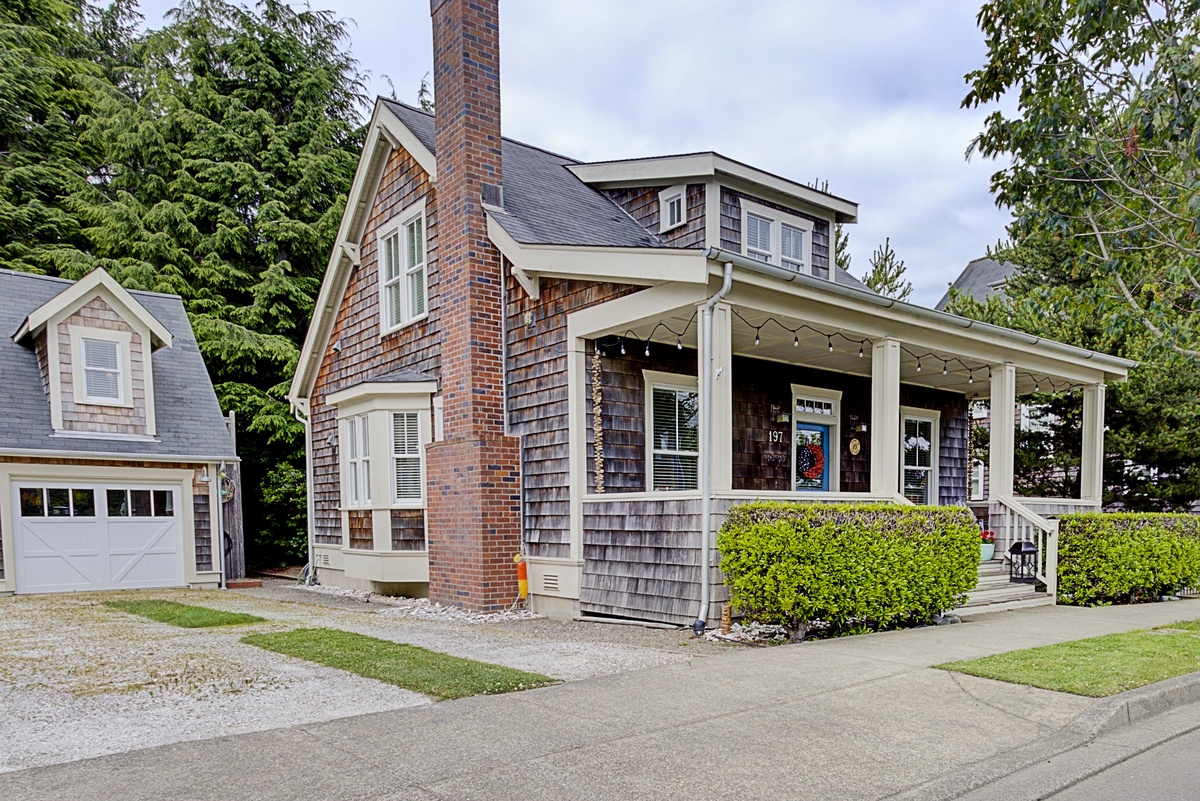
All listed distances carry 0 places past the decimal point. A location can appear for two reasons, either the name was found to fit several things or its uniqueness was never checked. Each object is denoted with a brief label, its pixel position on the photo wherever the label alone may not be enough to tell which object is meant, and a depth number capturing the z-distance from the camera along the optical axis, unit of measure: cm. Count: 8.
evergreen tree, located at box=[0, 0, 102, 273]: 2031
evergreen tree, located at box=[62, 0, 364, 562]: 2016
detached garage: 1249
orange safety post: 984
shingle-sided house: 833
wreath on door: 1262
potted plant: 1054
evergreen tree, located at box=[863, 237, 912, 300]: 2427
